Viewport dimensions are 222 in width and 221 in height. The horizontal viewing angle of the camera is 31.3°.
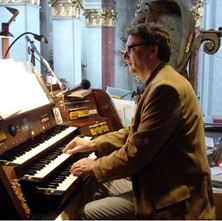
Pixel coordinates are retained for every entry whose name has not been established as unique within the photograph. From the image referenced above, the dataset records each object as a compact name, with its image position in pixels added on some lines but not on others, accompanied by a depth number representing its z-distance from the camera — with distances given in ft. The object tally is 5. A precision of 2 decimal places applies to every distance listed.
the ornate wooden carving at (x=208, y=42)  10.59
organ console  5.90
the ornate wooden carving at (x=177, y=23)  9.36
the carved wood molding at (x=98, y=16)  28.25
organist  6.02
